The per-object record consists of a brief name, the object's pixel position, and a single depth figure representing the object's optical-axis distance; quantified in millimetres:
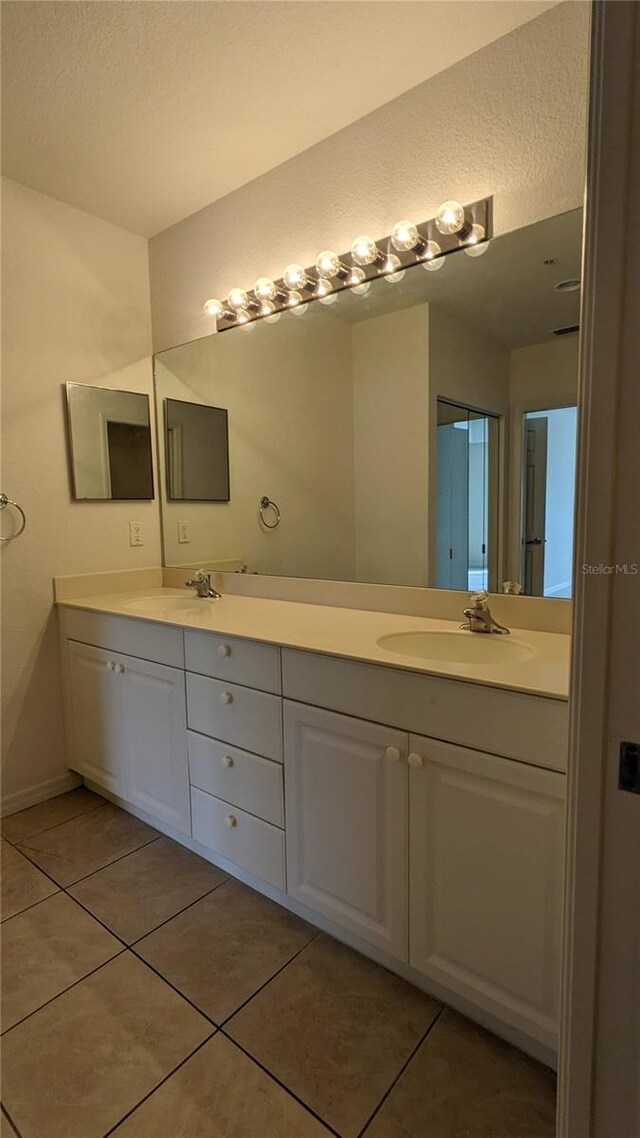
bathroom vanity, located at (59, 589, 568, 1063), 1032
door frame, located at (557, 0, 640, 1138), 570
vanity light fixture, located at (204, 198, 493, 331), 1485
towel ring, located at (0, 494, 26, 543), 1979
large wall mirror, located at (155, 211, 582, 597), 1437
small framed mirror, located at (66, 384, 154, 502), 2211
